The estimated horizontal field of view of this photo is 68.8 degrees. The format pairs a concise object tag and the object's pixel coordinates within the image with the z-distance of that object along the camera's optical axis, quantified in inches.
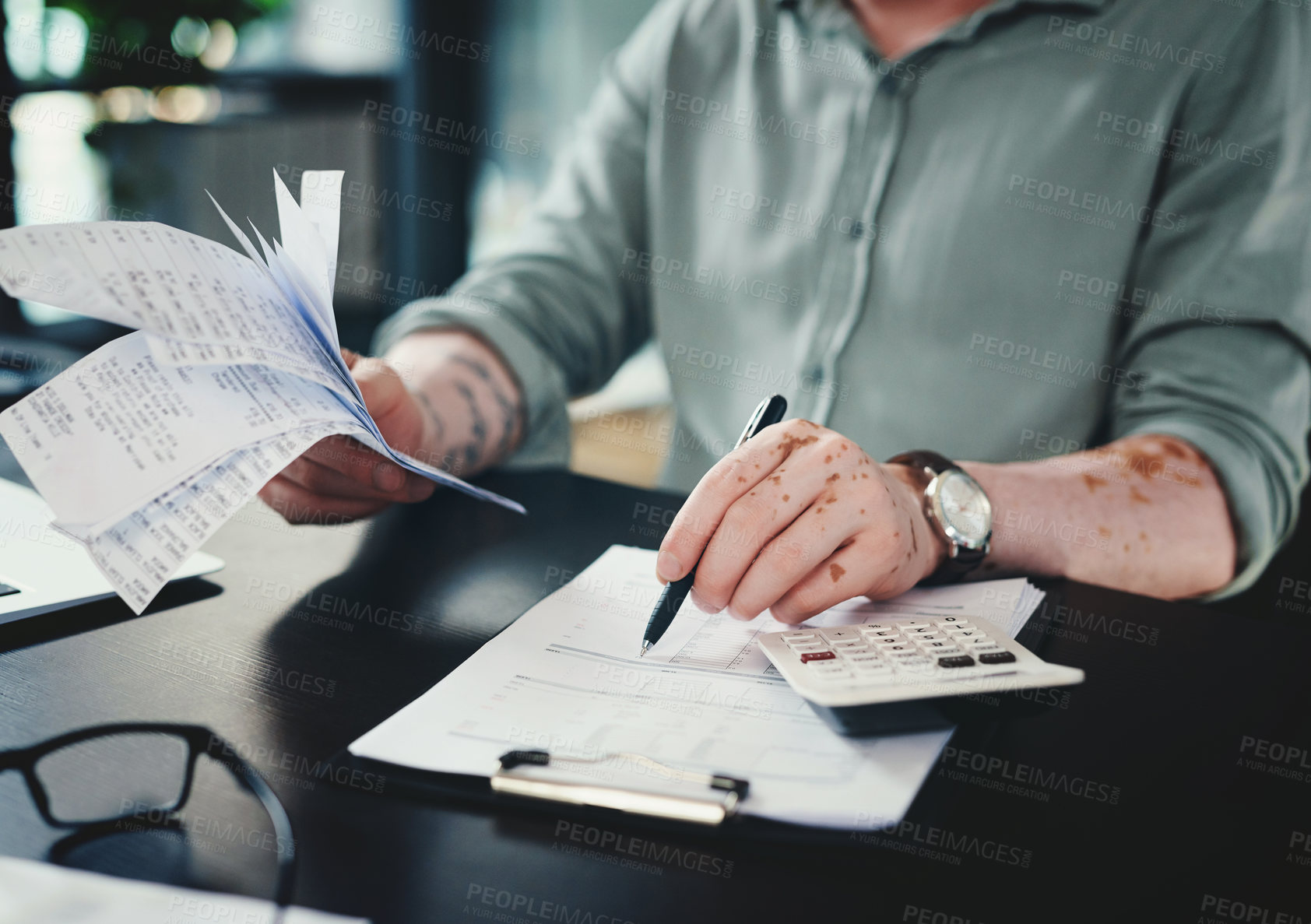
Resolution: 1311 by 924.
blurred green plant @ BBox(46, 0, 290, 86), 75.0
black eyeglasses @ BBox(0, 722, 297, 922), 15.4
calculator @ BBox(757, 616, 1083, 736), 18.1
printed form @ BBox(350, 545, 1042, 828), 16.5
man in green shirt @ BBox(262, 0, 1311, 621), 30.6
